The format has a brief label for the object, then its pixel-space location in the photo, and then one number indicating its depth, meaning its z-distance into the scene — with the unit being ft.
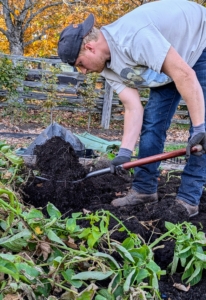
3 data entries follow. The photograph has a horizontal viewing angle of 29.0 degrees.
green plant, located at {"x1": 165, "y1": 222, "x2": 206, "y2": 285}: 5.35
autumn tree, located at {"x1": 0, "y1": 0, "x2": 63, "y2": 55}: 37.01
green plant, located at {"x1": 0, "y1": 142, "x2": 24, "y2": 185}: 7.39
